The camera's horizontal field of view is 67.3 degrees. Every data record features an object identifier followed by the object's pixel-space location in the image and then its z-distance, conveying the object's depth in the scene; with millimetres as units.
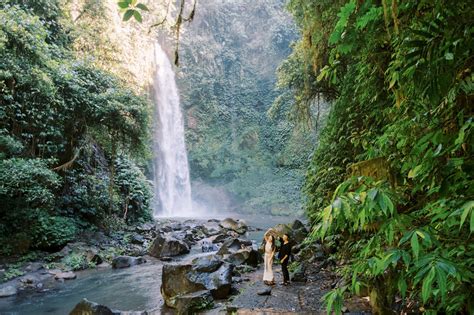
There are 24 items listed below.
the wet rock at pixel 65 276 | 9428
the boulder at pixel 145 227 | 15734
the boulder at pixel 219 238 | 14625
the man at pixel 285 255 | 7091
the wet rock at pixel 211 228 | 17156
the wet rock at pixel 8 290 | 7905
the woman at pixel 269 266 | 7090
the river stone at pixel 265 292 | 6375
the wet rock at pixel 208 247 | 13070
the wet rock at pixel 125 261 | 10844
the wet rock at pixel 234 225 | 18359
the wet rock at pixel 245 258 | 9289
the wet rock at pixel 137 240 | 13734
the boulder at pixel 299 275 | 7137
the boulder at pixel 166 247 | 12266
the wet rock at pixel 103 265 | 10825
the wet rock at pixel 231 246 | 11015
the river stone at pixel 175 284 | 6824
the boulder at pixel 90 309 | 5863
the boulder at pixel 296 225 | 12847
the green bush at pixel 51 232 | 10796
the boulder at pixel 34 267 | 9503
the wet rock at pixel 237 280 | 7534
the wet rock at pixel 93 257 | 11016
